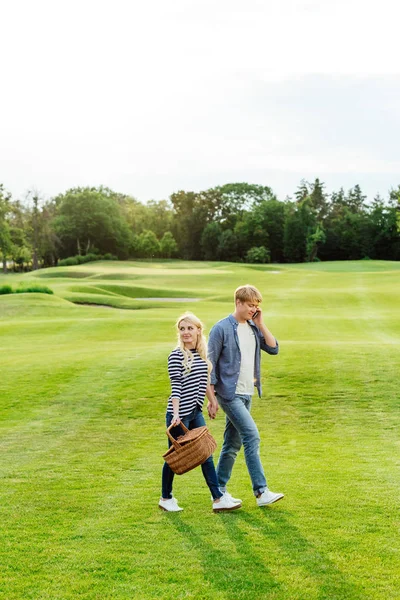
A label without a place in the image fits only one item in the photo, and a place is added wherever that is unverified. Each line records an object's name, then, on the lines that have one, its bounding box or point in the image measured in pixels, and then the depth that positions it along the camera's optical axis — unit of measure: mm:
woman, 7199
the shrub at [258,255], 98875
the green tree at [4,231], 71062
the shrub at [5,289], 43344
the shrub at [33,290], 43062
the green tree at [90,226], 102812
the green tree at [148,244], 102938
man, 7402
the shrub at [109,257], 98969
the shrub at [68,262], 92250
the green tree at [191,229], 115688
